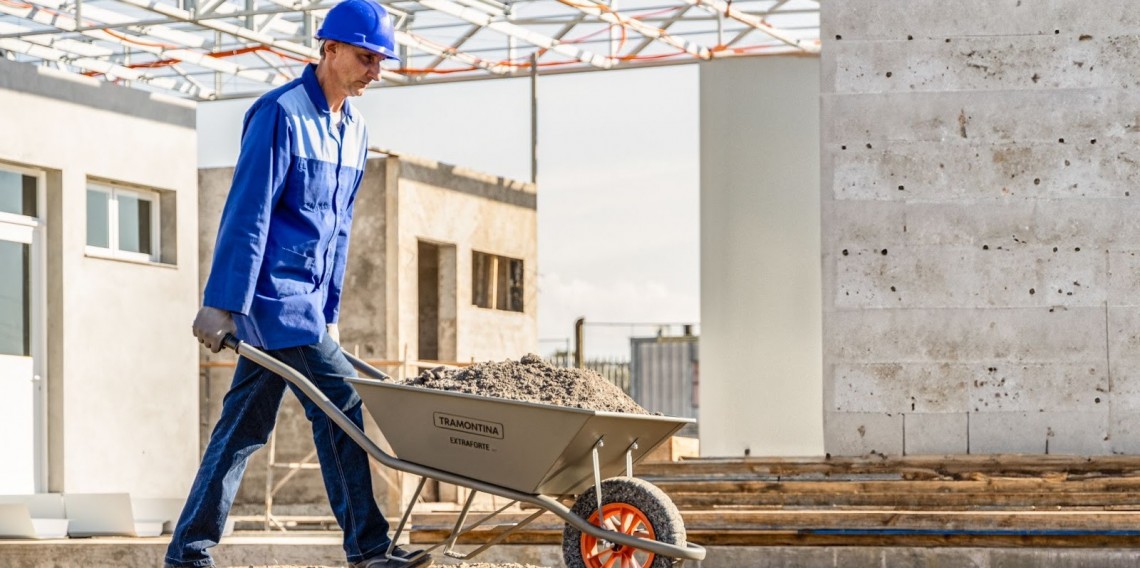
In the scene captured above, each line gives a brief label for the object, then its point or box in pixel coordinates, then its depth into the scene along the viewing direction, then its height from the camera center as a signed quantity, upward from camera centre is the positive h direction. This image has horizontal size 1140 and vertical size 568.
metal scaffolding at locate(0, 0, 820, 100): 18.28 +3.53
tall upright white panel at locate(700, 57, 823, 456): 17.59 +0.51
